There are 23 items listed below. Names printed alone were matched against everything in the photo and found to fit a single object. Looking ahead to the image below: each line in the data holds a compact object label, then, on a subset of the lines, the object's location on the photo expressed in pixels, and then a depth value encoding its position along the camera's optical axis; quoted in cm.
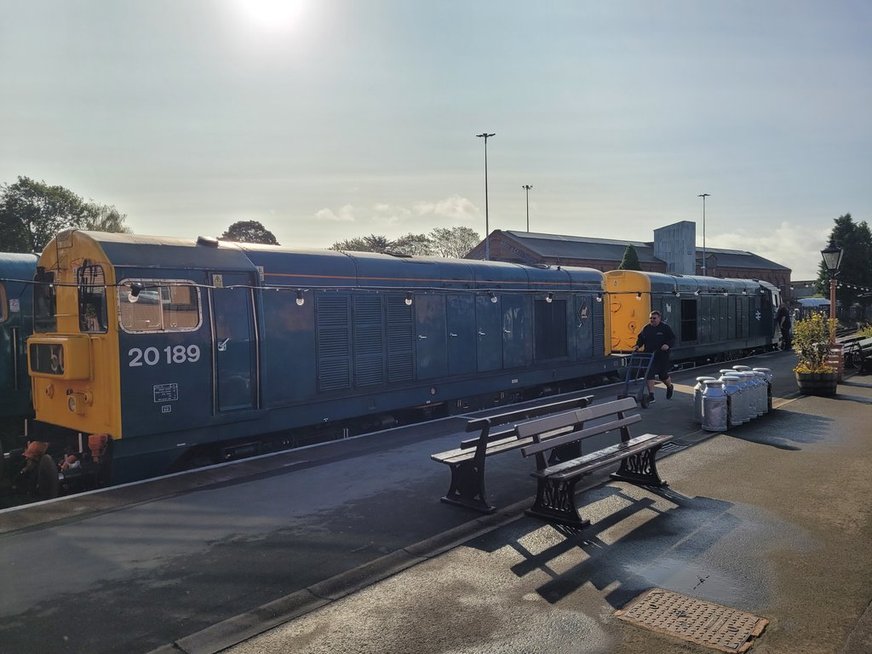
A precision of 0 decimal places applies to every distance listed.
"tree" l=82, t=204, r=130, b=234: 5619
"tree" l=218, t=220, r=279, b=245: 5072
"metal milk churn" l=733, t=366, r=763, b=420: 1105
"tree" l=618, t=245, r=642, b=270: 4166
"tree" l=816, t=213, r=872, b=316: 5850
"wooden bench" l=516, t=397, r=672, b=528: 633
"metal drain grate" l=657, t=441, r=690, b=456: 918
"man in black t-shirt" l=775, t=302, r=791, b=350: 2612
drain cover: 412
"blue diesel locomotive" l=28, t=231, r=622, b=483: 774
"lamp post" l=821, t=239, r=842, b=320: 1548
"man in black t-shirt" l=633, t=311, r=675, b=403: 1305
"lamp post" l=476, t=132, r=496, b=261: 4942
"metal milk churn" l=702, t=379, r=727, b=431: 1027
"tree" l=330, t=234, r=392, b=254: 5953
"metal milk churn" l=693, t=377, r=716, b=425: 1073
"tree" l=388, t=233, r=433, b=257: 6425
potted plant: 1371
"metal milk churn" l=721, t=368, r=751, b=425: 1052
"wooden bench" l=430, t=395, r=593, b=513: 666
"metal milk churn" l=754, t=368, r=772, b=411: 1178
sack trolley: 1265
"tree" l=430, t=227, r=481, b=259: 6838
